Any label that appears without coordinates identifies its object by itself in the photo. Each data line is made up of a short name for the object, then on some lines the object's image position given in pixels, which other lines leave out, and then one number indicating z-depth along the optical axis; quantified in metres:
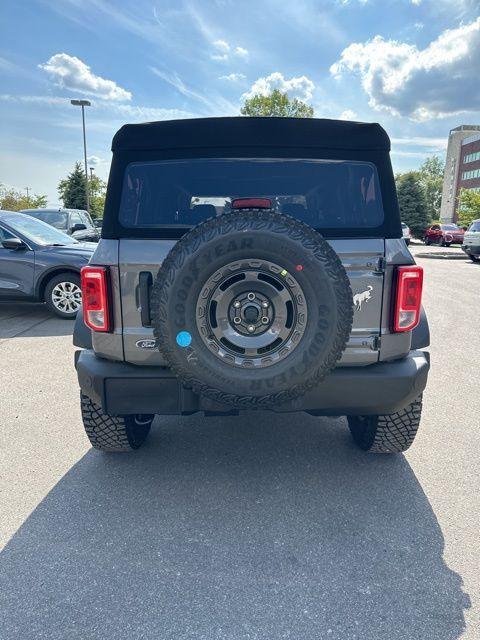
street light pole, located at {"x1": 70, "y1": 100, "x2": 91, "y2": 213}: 27.75
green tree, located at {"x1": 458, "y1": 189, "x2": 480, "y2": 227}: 31.55
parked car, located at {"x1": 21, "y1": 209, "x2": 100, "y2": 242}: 11.14
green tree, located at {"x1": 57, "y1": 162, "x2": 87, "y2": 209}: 43.75
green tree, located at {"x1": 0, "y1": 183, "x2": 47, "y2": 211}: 38.12
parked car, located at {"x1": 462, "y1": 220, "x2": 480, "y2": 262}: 17.62
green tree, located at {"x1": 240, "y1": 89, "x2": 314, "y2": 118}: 49.41
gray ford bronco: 2.11
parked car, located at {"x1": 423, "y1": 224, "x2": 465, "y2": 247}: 28.78
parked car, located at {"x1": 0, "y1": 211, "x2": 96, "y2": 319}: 7.04
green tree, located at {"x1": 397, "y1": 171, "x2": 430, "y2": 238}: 37.25
